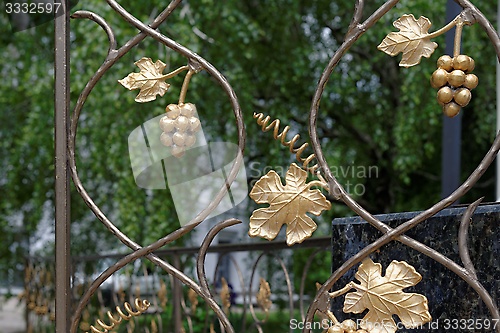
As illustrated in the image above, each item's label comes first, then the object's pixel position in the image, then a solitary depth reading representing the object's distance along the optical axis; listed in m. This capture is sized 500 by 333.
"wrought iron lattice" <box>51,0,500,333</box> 1.44
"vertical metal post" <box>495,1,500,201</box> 3.95
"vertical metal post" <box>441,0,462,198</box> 4.00
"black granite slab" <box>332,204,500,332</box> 1.55
